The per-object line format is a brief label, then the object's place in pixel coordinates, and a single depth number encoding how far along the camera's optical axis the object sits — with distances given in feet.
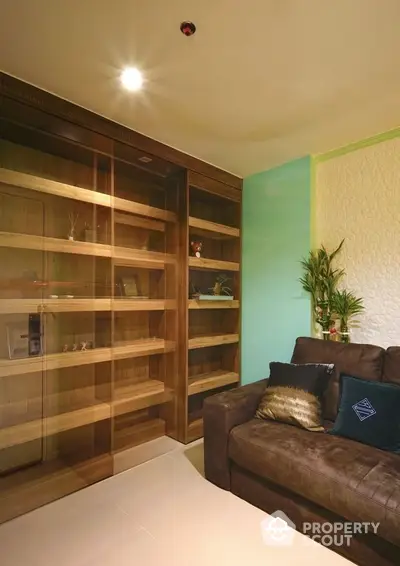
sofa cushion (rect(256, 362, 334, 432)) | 6.85
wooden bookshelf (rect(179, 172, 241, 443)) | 9.80
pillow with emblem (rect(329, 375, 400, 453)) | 6.06
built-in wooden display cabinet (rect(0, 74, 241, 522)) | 7.22
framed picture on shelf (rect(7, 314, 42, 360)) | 7.37
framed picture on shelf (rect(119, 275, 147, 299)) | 9.53
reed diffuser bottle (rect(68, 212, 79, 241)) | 8.33
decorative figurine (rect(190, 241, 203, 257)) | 10.42
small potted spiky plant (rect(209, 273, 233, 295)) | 11.12
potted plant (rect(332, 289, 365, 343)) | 8.83
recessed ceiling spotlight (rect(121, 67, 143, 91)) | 6.08
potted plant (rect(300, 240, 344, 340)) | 9.15
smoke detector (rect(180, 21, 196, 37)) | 4.99
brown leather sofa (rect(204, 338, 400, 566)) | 4.87
